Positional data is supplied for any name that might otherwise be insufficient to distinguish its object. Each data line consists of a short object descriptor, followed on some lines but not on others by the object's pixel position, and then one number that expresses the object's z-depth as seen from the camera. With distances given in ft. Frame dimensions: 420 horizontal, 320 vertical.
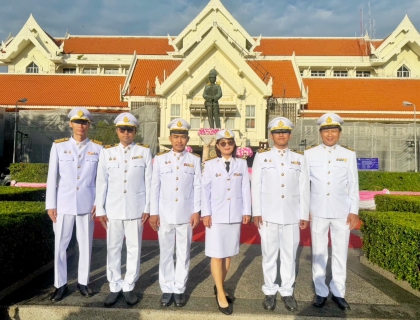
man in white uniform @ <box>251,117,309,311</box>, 11.87
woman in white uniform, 11.76
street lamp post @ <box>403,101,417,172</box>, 61.36
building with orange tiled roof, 68.39
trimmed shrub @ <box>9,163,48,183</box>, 55.31
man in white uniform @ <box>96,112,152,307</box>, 12.13
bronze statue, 41.50
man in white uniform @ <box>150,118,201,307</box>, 12.04
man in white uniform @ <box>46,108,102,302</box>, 12.42
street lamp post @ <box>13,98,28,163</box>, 63.67
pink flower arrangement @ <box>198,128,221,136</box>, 37.32
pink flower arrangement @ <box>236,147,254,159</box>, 39.41
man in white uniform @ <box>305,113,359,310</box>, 12.01
